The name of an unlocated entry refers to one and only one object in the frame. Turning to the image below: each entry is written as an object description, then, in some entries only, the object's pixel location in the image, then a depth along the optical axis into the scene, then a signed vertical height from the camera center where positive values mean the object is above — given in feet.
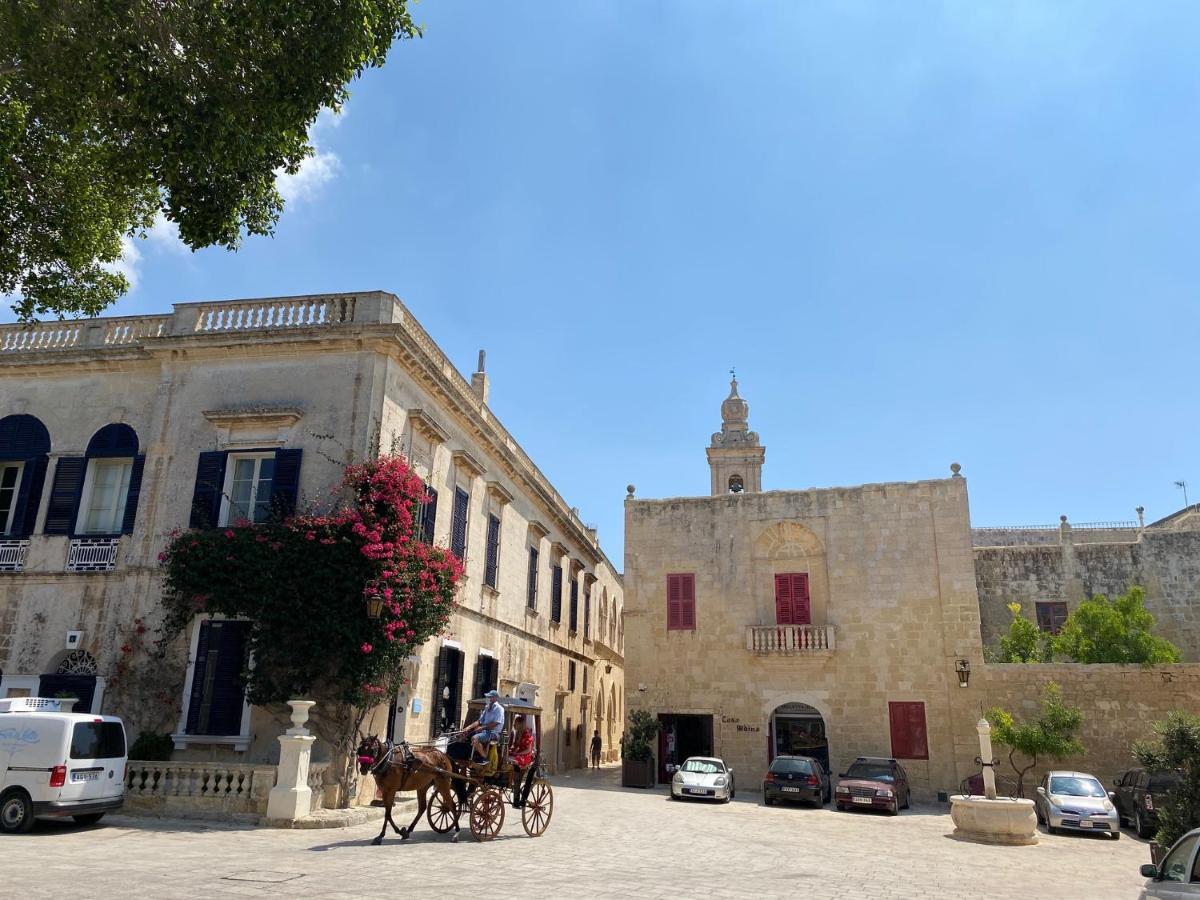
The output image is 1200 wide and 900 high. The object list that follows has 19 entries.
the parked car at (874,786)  64.08 -6.95
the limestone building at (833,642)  75.72 +4.90
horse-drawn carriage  37.11 -4.41
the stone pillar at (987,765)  52.47 -4.14
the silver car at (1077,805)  54.24 -6.76
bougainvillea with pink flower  48.06 +4.96
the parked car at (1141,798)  53.72 -6.30
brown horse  36.81 -3.91
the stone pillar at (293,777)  42.27 -4.87
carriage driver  38.86 -1.98
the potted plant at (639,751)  79.20 -5.83
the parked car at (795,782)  66.64 -6.93
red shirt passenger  40.75 -2.99
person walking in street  106.32 -7.94
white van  37.73 -4.24
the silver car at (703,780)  67.15 -7.09
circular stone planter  49.01 -7.08
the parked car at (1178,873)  19.44 -4.05
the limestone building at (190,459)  52.80 +14.41
